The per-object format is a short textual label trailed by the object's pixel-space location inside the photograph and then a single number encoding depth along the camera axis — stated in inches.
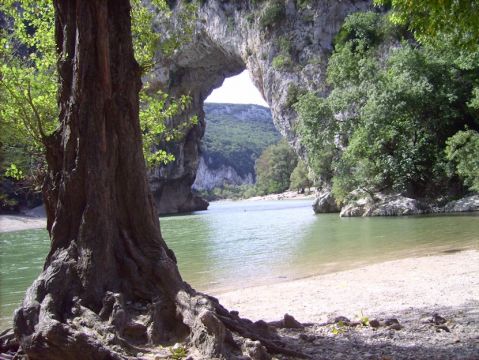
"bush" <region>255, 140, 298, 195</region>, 4138.8
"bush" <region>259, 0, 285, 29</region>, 1587.1
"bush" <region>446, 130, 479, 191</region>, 932.0
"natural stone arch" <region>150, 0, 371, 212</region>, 1515.7
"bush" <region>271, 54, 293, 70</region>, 1581.0
